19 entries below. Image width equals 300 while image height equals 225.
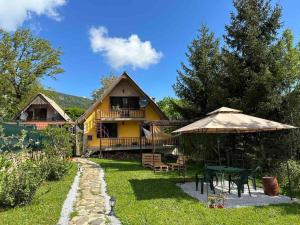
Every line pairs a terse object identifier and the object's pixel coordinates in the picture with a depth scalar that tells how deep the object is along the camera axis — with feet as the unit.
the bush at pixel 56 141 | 34.66
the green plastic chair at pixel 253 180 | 25.77
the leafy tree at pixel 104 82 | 120.38
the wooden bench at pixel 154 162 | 39.54
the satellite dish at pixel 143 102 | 63.76
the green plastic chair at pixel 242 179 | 23.04
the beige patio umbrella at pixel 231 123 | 23.02
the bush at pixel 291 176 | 26.33
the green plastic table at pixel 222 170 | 23.00
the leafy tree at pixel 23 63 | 83.29
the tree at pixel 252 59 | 38.01
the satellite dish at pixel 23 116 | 69.89
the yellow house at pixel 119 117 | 62.33
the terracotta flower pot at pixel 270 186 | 23.52
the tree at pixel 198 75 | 51.46
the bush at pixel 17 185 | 20.42
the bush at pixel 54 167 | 30.29
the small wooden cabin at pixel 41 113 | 69.72
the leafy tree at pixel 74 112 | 96.61
